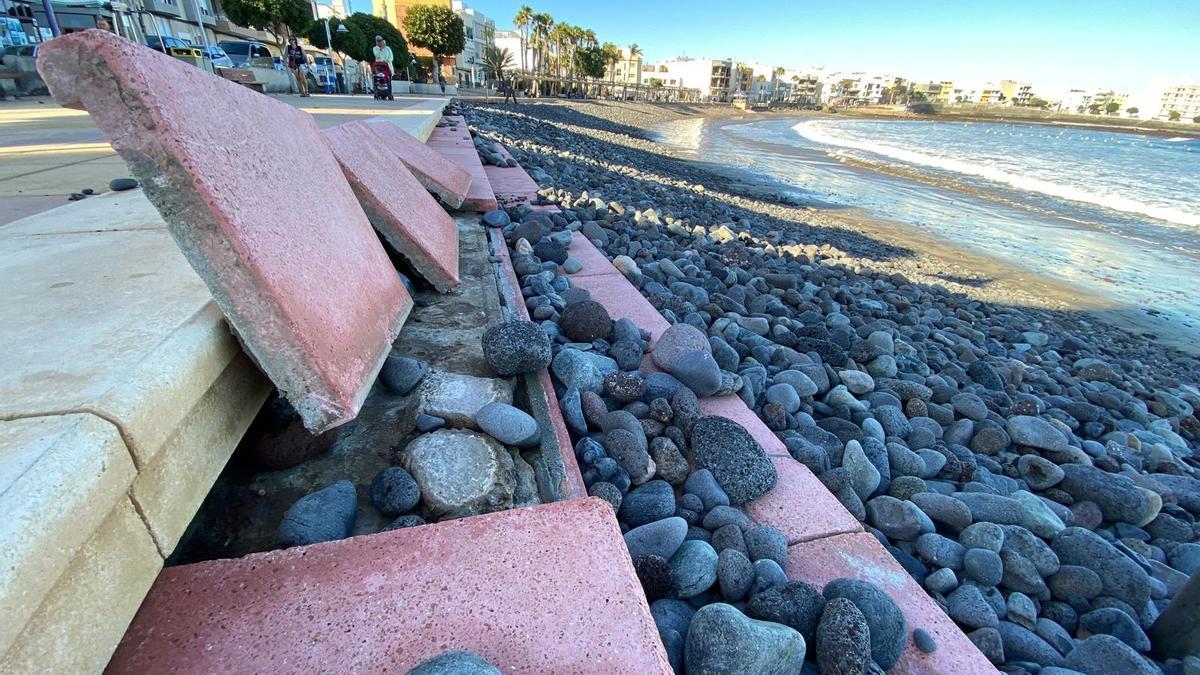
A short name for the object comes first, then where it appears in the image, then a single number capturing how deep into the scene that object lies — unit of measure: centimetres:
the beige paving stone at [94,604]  70
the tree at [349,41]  3134
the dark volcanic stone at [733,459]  172
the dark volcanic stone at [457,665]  78
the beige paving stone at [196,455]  92
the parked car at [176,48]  1739
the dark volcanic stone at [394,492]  129
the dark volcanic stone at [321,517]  117
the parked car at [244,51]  2250
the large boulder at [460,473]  131
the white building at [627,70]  10238
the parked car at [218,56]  1904
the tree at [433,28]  3931
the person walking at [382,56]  1443
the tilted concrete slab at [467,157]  401
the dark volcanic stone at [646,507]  163
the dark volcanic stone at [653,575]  135
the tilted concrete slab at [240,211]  95
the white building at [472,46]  6165
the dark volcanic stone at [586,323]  247
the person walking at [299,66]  1642
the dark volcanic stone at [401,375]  169
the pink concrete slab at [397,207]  220
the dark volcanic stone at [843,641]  116
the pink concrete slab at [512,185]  488
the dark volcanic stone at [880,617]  125
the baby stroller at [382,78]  1496
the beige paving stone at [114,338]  87
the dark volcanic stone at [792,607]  127
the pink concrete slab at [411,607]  85
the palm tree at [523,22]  5853
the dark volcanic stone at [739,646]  110
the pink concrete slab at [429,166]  359
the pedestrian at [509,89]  3400
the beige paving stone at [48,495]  63
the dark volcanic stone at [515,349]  181
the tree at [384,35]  3321
